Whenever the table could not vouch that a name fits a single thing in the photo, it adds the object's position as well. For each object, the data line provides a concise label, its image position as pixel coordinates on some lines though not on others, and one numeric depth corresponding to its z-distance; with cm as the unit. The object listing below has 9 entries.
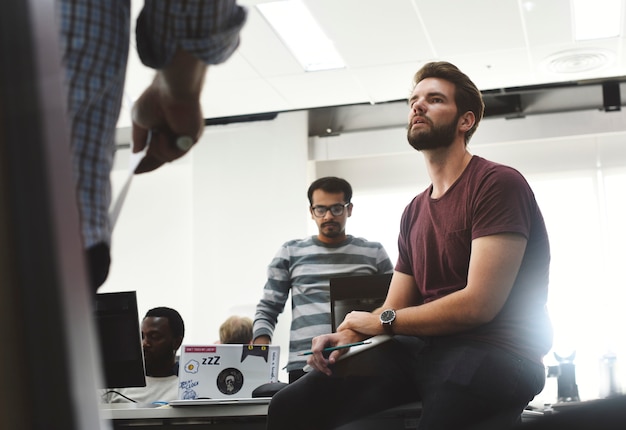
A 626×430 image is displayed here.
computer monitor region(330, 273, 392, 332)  206
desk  200
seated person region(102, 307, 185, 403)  286
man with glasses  314
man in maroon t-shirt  117
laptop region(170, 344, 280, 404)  223
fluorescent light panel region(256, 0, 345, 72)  477
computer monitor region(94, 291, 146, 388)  217
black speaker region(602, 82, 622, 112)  640
